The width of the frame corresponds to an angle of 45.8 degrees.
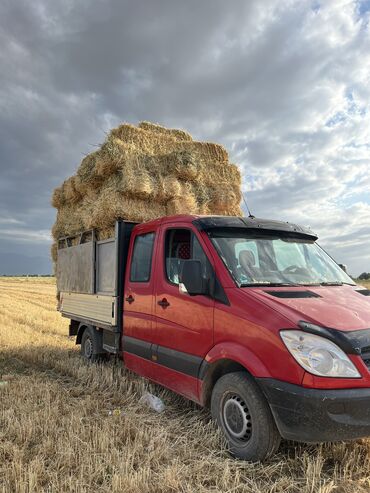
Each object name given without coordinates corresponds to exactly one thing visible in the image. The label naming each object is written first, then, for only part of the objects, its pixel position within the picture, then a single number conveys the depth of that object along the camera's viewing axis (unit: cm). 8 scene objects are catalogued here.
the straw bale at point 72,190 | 792
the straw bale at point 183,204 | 695
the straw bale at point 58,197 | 866
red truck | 314
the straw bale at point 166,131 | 834
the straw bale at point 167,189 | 691
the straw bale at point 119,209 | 662
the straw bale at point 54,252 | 926
